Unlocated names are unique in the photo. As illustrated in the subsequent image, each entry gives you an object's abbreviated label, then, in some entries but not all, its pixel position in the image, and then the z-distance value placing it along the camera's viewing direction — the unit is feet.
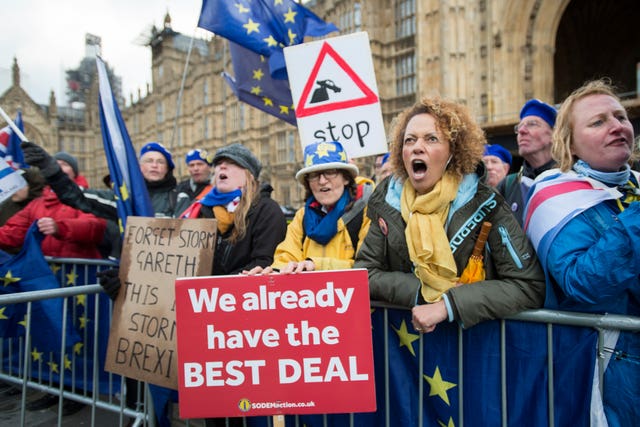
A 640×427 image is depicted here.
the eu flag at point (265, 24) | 14.06
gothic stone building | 49.19
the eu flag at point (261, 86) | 16.31
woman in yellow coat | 7.89
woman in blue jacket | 5.03
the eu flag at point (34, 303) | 10.58
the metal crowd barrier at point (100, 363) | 5.64
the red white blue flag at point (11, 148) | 12.46
